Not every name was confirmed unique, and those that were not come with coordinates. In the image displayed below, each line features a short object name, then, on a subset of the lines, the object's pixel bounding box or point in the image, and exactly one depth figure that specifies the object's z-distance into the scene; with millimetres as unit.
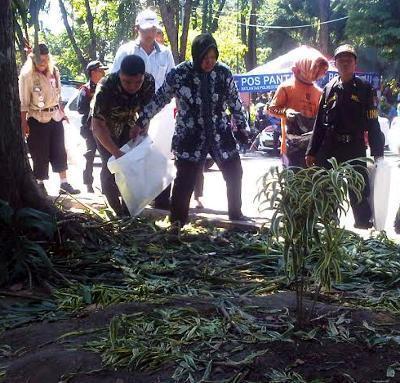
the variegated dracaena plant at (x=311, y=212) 3193
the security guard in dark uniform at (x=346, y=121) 6410
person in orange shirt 6824
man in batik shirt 6320
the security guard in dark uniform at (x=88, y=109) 9242
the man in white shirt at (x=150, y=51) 7336
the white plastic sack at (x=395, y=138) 8832
